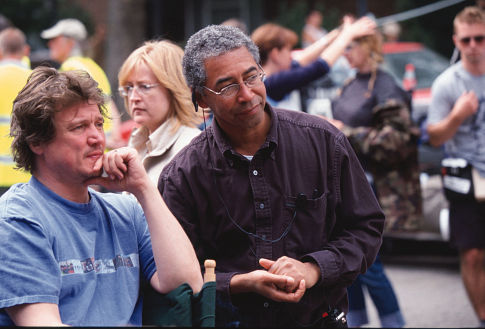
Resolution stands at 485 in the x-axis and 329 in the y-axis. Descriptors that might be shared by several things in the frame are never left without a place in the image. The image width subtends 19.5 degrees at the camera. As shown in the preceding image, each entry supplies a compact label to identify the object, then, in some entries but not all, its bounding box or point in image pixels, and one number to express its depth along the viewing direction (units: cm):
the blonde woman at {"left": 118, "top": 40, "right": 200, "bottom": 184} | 748
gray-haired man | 544
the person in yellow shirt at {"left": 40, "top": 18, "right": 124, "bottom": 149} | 1604
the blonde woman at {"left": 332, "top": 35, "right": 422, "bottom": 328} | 1096
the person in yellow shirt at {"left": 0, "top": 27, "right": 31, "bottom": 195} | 1104
